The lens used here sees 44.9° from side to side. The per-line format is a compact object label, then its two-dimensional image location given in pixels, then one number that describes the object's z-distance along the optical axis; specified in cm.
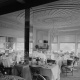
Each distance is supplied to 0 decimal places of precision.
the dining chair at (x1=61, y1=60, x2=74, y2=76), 492
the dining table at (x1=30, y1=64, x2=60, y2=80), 336
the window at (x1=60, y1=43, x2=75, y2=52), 765
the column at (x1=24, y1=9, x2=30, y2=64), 380
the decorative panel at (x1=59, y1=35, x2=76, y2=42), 762
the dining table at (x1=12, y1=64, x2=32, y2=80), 366
